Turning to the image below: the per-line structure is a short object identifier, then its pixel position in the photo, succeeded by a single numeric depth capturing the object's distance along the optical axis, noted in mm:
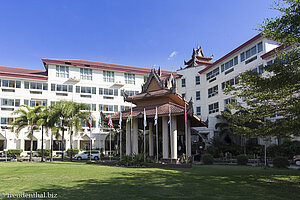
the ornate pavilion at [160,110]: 23031
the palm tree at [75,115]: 33366
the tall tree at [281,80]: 11094
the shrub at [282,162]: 21750
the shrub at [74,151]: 48631
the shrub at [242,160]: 25422
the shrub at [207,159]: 26109
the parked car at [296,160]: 25250
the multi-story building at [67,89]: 48812
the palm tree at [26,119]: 32219
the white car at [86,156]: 40781
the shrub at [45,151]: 47109
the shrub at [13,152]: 45453
